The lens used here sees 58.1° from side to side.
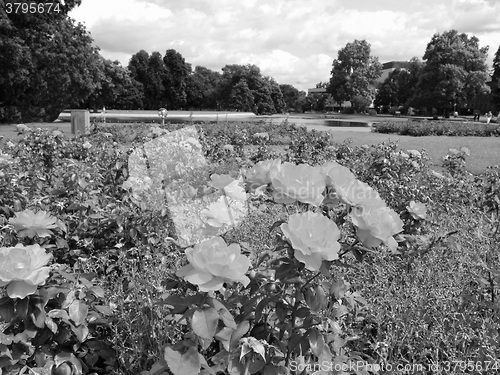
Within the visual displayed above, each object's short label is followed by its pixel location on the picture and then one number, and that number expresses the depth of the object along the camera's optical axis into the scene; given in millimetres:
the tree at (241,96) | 54656
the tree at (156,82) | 55312
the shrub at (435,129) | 19734
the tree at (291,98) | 86269
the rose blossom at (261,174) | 1297
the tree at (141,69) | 55094
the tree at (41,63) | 21609
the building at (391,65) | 91019
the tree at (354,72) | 50312
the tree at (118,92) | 42656
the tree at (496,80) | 42562
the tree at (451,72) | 37312
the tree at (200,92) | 59469
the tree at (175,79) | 56844
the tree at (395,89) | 53250
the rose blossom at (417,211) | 2672
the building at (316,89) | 109581
